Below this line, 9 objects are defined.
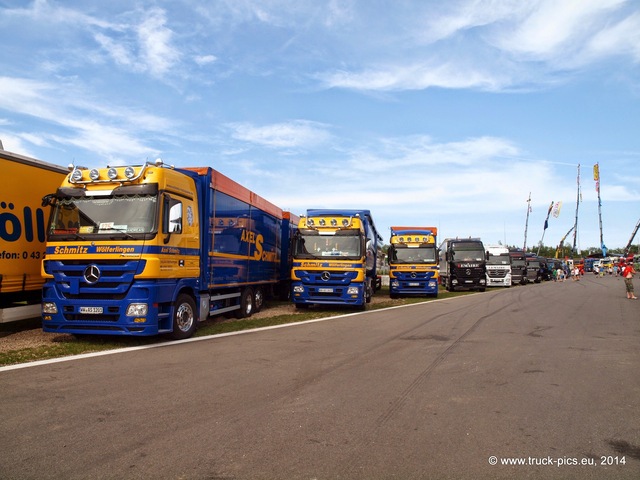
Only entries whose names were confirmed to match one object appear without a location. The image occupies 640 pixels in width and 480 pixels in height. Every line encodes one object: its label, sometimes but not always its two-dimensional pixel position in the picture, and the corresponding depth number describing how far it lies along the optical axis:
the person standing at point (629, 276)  20.95
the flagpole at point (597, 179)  69.12
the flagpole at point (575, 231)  77.00
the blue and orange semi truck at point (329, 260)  15.50
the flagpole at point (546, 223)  75.94
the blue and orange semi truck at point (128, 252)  8.73
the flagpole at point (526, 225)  75.47
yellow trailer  9.38
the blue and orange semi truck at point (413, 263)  22.67
